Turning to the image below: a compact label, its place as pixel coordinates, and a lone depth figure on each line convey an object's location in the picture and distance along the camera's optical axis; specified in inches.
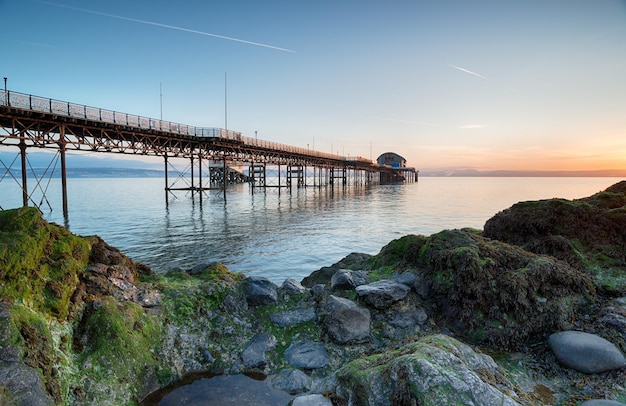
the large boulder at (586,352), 190.9
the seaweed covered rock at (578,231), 301.6
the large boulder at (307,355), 210.8
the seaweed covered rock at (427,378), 134.0
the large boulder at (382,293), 255.6
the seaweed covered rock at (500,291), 231.3
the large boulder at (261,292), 267.3
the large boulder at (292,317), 249.8
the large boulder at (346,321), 228.5
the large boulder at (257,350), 212.1
